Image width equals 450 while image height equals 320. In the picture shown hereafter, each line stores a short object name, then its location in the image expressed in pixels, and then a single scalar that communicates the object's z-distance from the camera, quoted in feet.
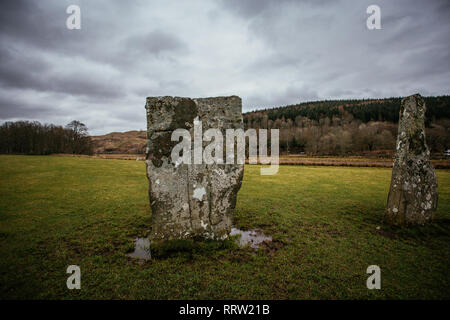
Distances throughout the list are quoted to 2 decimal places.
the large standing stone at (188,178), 17.28
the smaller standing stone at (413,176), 21.16
